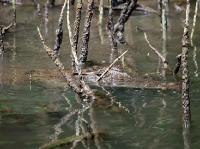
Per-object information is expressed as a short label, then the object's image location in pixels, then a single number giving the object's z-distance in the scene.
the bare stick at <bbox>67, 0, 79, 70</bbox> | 13.95
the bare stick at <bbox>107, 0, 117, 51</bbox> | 20.47
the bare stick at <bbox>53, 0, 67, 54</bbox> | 18.37
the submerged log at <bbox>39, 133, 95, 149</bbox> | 11.22
